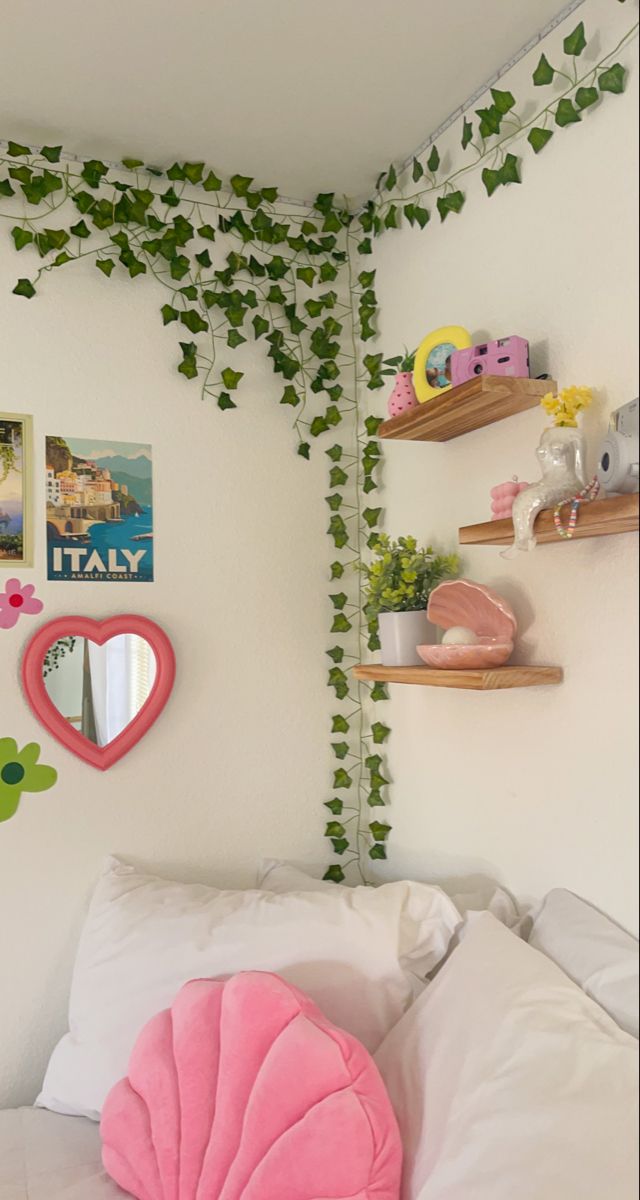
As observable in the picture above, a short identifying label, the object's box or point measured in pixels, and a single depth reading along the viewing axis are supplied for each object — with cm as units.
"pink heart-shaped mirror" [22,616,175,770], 167
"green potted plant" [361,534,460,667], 151
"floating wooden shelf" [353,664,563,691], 117
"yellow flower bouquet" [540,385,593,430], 111
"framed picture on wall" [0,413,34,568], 167
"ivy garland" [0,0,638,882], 172
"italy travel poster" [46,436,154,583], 171
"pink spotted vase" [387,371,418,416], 153
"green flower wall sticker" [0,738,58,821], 166
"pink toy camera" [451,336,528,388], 125
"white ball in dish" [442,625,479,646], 137
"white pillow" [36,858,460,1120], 146
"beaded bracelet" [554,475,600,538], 106
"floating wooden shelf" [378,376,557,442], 124
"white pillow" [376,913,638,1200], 97
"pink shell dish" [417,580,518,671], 130
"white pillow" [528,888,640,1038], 91
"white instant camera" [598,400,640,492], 95
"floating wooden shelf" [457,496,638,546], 92
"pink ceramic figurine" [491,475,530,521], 125
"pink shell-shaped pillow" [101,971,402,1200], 118
